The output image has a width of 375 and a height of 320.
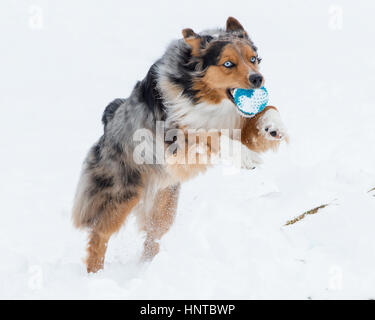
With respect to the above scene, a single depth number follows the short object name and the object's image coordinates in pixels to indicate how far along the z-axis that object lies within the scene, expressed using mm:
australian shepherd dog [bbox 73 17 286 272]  4285
